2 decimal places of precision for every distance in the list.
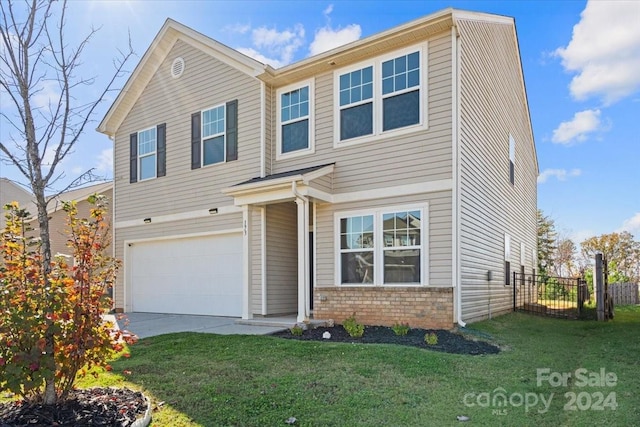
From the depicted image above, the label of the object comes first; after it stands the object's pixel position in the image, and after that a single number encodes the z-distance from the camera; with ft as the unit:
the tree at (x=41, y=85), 16.10
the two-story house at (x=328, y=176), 29.14
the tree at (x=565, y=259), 98.09
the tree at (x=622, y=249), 93.42
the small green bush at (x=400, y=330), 26.43
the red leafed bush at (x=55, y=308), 12.10
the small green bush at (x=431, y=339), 23.53
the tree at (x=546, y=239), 98.43
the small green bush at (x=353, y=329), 26.71
